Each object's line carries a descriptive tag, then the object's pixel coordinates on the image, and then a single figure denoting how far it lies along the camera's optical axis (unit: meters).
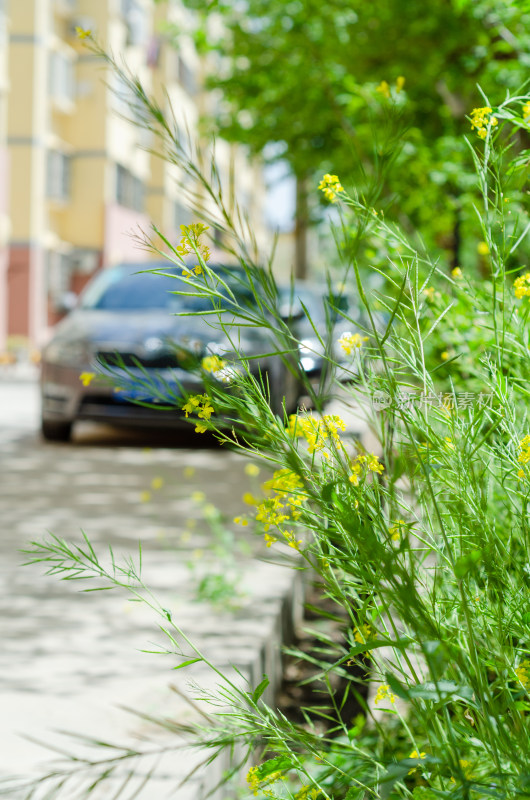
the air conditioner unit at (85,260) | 30.47
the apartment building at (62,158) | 27.23
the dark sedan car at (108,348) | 7.54
